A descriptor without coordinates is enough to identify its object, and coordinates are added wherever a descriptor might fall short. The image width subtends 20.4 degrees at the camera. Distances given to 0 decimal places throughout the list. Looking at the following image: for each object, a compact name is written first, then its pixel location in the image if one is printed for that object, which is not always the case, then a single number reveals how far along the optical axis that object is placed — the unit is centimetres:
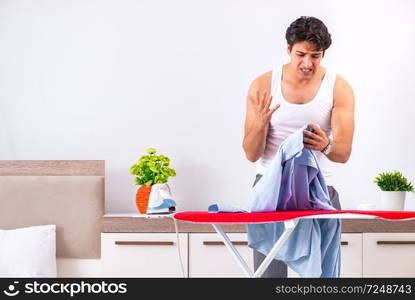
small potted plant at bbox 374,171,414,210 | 618
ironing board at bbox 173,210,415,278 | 339
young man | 462
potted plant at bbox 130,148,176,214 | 628
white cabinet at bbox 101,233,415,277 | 595
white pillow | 600
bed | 622
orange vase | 628
